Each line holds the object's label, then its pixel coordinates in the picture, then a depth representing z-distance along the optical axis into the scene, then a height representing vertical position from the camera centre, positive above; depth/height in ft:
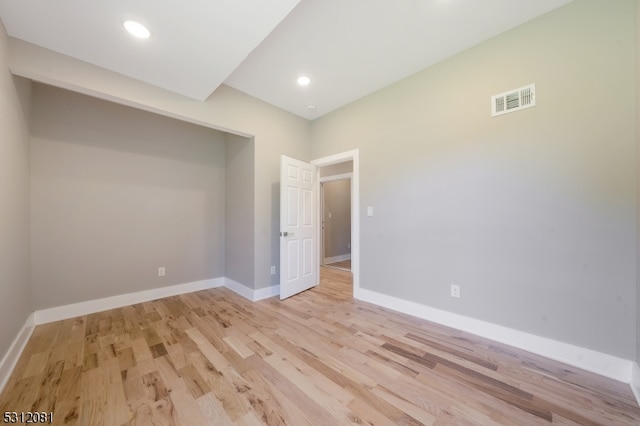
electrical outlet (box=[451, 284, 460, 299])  7.78 -2.62
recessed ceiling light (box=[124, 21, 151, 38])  5.57 +4.53
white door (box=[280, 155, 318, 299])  10.75 -0.62
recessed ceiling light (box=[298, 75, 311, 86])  9.09 +5.26
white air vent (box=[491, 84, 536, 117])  6.51 +3.18
